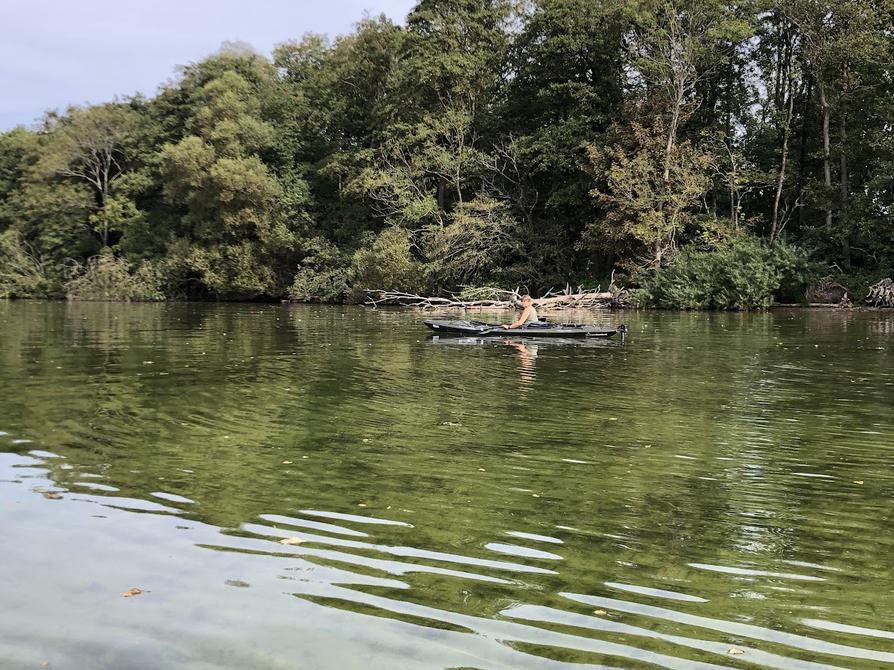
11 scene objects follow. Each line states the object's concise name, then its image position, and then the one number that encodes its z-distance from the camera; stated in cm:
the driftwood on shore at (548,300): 3544
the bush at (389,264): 4522
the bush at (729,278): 3556
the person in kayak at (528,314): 2102
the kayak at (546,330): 2009
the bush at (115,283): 5528
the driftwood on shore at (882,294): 3488
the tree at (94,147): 5872
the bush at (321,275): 5006
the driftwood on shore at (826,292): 3759
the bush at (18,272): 5841
